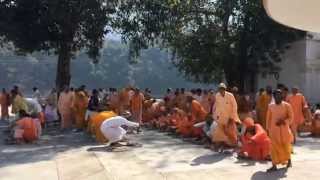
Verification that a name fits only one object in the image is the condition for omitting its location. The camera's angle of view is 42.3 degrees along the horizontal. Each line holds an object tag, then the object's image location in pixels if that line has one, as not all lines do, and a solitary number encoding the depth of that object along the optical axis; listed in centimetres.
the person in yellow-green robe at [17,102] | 1283
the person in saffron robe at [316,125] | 1061
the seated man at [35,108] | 1196
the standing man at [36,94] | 1659
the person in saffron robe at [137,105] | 1226
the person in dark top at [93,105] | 1122
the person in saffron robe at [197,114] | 969
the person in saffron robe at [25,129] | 937
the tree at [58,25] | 1372
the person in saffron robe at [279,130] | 614
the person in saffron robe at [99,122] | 924
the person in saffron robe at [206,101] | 1137
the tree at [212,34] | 1545
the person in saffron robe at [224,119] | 779
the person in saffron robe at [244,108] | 949
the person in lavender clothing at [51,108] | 1381
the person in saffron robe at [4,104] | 1624
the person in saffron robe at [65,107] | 1243
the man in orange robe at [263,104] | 1042
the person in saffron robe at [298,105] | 958
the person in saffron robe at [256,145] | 700
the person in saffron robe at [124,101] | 1278
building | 1674
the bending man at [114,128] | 835
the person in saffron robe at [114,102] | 1320
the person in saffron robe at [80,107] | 1223
